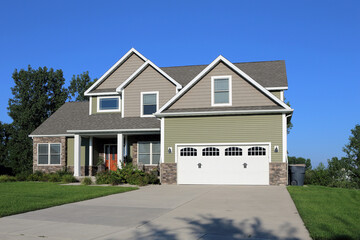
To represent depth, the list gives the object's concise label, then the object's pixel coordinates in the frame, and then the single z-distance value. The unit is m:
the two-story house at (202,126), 19.22
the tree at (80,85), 45.12
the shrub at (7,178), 23.55
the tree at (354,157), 32.06
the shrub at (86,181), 20.14
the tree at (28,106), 39.12
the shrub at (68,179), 21.84
